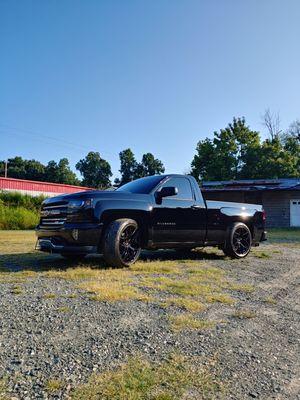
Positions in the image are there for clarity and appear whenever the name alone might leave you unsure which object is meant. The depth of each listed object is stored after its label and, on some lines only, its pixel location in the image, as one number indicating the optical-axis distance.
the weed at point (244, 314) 4.52
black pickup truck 7.04
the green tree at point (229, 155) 45.12
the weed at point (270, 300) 5.33
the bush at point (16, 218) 24.83
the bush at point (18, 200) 27.83
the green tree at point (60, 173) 73.50
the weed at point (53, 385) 2.65
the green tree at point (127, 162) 72.75
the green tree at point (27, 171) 74.38
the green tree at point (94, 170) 74.94
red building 31.12
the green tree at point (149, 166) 72.62
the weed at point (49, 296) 5.00
